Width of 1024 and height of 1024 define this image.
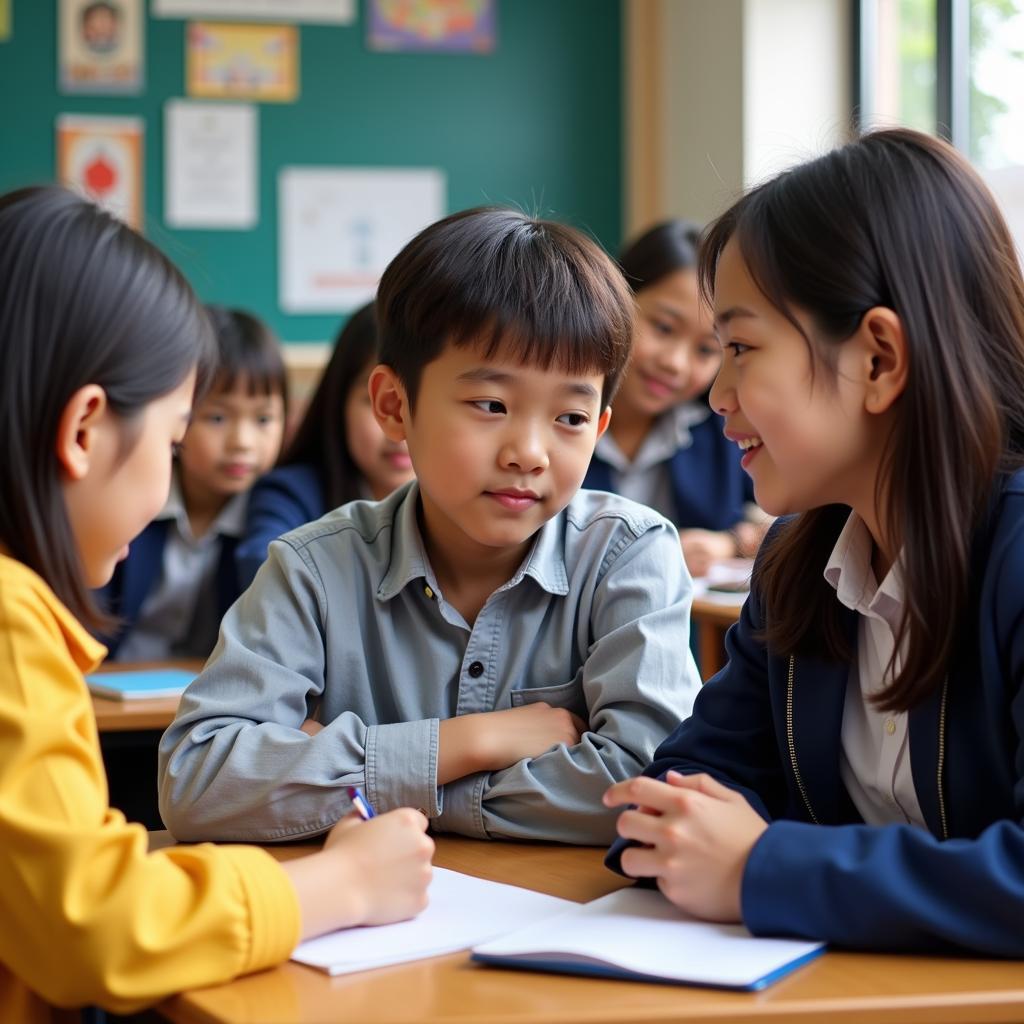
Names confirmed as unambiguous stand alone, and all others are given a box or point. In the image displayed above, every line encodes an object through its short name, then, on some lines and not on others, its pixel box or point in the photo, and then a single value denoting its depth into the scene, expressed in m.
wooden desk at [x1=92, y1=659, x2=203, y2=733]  2.07
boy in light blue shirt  1.28
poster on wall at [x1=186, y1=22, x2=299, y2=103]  4.60
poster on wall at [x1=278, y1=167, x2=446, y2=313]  4.72
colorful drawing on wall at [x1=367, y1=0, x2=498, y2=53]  4.74
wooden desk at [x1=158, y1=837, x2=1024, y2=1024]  0.82
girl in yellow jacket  0.87
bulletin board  4.54
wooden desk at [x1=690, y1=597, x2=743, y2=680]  2.57
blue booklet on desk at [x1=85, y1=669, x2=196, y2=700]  2.23
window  3.76
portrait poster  4.53
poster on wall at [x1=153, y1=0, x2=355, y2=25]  4.58
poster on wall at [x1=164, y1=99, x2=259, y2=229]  4.61
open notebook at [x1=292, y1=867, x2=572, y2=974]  0.92
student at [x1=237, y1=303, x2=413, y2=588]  2.79
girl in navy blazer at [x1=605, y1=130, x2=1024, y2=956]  0.96
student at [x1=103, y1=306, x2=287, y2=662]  2.86
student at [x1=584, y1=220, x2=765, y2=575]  3.36
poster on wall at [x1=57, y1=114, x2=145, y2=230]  4.55
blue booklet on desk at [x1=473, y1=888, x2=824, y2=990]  0.87
